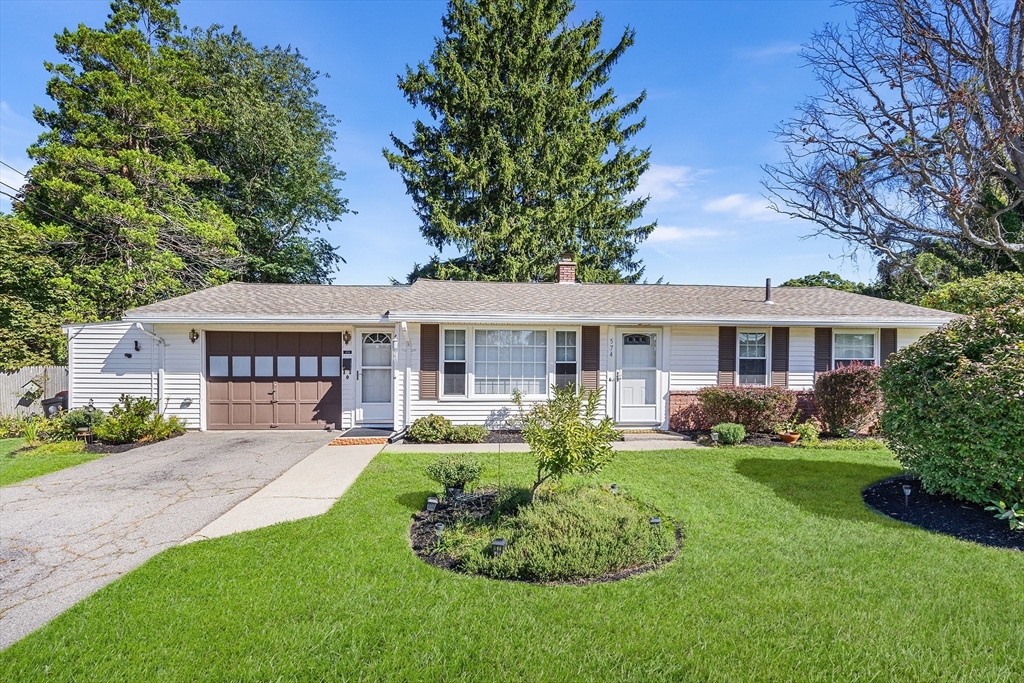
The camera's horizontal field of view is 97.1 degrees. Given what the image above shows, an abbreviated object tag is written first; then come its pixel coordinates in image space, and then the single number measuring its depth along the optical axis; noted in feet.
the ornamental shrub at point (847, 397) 30.96
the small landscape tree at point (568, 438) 15.21
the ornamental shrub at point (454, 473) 18.02
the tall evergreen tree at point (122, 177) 49.34
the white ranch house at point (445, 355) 32.40
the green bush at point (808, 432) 29.94
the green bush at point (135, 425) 29.27
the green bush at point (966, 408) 15.44
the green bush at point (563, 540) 12.50
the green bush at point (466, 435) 30.71
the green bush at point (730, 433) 29.27
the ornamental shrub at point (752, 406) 31.76
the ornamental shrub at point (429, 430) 30.53
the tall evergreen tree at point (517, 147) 64.49
